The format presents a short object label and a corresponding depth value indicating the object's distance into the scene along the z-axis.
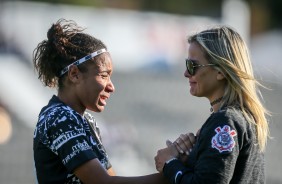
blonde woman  7.14
